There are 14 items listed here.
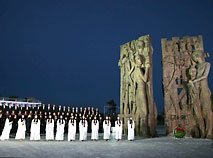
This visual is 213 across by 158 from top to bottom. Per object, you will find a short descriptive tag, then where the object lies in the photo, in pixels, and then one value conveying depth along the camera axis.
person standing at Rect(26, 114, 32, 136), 13.25
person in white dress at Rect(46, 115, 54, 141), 11.21
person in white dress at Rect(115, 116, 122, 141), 11.57
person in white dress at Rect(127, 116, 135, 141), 11.51
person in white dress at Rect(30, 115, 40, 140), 11.22
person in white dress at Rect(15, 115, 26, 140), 11.20
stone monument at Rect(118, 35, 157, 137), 13.44
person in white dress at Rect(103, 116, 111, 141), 11.55
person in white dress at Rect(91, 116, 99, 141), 11.59
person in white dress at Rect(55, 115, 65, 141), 11.20
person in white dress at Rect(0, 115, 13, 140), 11.30
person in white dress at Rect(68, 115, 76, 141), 11.21
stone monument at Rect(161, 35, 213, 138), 12.34
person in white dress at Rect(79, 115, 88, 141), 11.35
